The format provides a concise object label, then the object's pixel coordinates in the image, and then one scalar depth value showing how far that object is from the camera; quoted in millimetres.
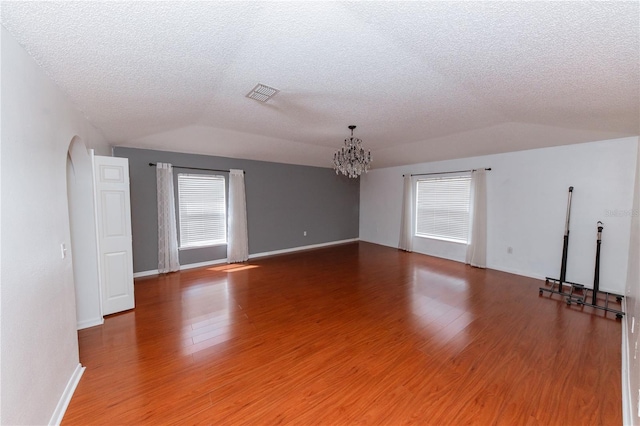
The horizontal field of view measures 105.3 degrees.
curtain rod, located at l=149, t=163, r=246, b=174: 4637
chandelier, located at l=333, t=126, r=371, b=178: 3582
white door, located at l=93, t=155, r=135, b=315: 2922
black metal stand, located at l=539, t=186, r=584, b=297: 3723
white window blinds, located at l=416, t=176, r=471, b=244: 5602
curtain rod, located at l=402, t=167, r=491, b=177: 5254
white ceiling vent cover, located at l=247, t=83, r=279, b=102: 2498
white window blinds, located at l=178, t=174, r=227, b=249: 5053
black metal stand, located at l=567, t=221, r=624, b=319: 3191
